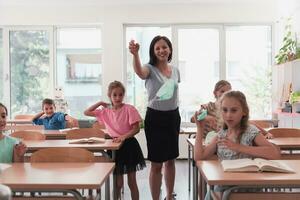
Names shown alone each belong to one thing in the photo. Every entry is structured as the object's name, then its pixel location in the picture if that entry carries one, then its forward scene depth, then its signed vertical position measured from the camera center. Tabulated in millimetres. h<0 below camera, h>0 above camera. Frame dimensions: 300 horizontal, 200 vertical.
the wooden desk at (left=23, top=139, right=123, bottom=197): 3158 -412
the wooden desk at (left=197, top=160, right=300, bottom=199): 1783 -385
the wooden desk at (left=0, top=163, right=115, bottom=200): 1814 -402
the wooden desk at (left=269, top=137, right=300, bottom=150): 3191 -404
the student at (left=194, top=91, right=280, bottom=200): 2320 -240
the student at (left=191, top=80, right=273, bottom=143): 3531 -232
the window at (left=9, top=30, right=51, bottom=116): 6922 +559
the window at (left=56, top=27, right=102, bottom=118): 6887 +497
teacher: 3172 -119
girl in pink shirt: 3537 -329
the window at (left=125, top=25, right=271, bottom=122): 6785 +580
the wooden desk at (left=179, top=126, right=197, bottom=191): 4359 -432
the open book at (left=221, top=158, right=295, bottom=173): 1944 -360
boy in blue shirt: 5043 -305
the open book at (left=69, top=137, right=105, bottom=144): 3376 -391
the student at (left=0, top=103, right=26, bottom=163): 2508 -343
